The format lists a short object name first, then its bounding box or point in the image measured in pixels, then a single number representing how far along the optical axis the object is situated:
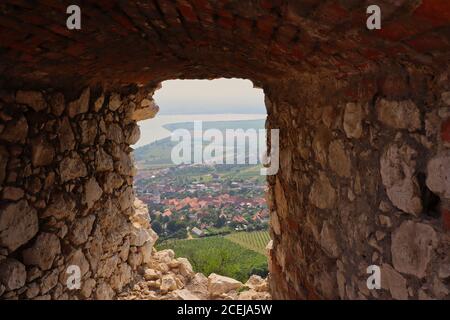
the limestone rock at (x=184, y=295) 3.77
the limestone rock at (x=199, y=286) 4.31
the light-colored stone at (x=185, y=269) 4.52
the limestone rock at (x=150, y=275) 3.90
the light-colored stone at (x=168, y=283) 3.82
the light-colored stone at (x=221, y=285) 4.28
